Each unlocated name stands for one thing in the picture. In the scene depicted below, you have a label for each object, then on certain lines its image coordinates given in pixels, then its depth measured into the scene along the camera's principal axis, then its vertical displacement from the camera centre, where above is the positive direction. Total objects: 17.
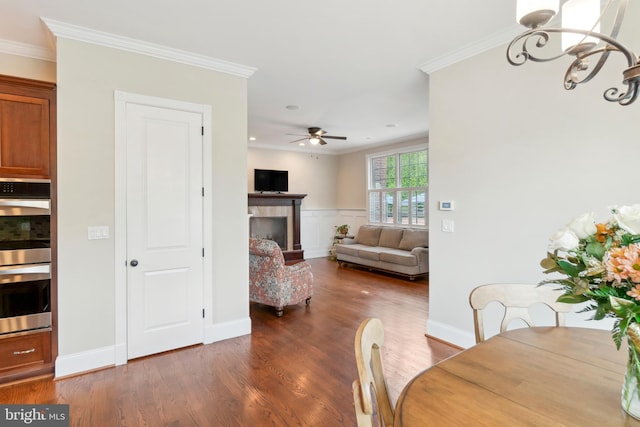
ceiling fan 6.07 +1.40
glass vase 0.91 -0.49
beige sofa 6.14 -0.81
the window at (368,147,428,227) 7.17 +0.52
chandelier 1.22 +0.71
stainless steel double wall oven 2.50 -0.42
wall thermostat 3.27 +0.05
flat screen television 7.79 +0.71
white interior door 2.93 -0.17
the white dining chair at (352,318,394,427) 0.97 -0.53
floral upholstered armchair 4.09 -0.86
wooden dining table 0.93 -0.57
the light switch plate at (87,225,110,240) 2.74 -0.18
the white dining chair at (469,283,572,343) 1.73 -0.46
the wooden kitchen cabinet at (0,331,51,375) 2.52 -1.09
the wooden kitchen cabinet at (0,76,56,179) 2.54 +0.65
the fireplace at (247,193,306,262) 7.85 -0.30
